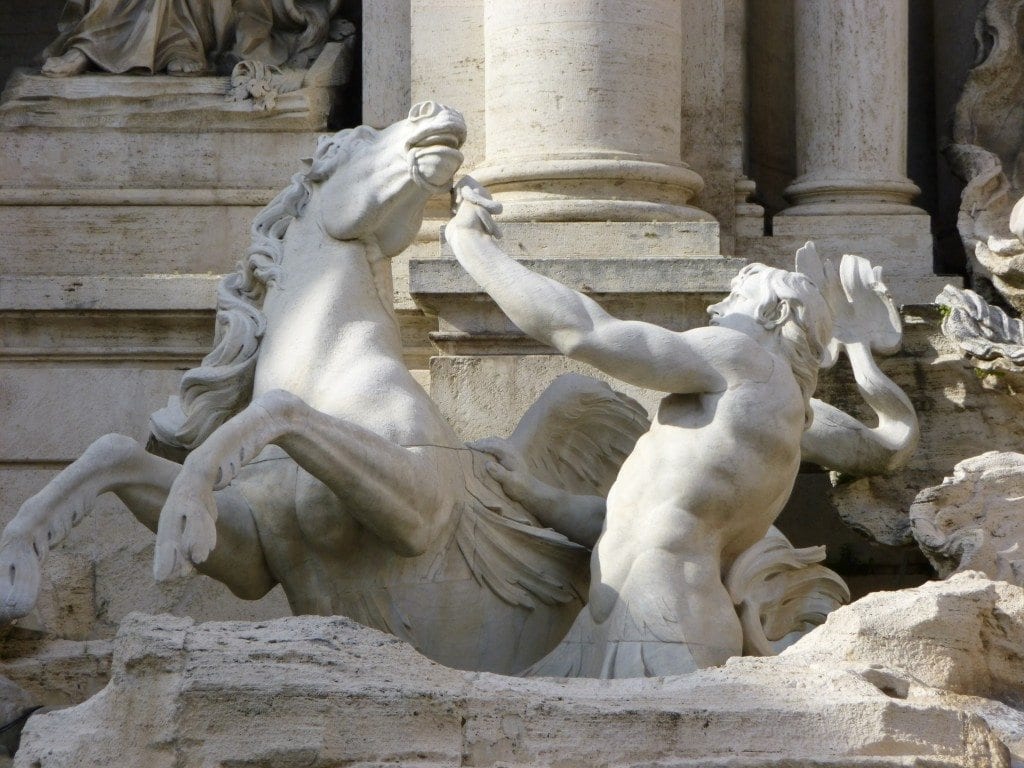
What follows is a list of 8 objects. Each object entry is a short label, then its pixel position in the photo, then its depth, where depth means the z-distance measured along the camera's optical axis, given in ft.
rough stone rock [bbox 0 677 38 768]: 43.55
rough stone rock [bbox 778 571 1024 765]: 40.63
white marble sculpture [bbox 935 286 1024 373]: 59.47
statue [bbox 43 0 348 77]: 67.15
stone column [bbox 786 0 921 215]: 65.46
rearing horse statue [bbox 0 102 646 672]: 45.47
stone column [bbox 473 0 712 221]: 60.13
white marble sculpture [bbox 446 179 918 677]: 45.98
